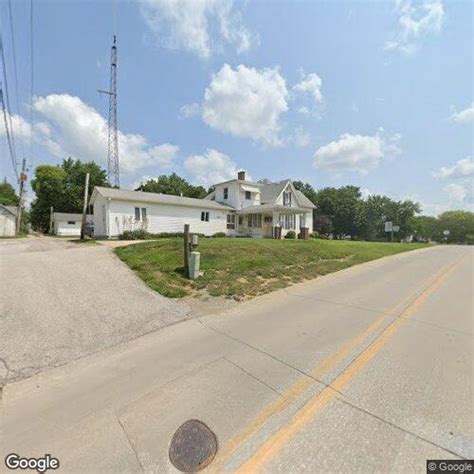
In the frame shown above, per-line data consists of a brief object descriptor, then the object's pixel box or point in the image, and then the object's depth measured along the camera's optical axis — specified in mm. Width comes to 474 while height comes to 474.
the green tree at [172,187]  57125
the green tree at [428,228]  88512
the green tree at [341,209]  60656
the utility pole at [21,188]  31391
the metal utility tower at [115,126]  24680
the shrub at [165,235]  24250
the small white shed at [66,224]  43134
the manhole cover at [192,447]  2363
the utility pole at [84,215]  20031
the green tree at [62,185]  51469
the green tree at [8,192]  76512
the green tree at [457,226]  82138
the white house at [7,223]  29953
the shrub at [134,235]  22703
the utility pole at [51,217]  45944
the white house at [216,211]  23469
